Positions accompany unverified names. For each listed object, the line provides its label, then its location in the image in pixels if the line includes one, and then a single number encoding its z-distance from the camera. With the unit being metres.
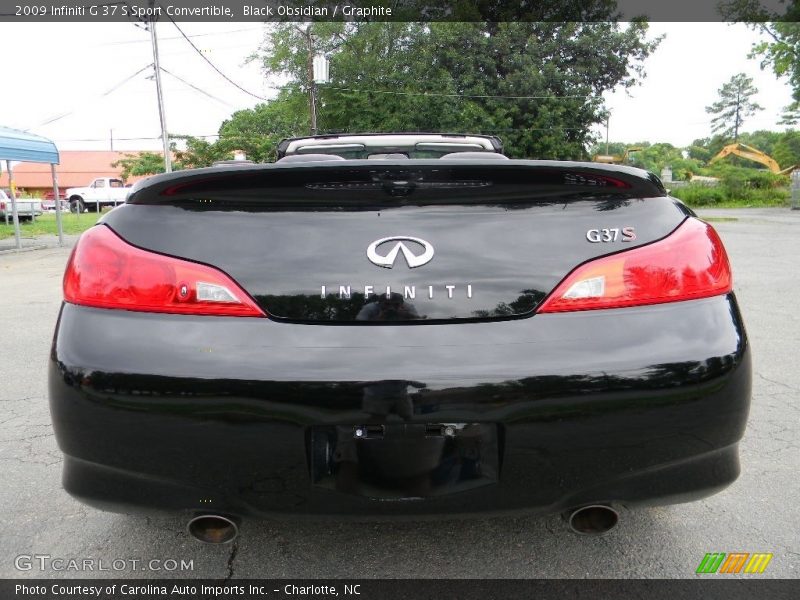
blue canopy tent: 11.69
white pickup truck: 34.34
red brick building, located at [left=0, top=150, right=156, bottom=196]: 60.78
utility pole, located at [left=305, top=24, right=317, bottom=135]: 28.69
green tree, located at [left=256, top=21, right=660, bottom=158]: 26.80
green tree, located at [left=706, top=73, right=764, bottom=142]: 99.69
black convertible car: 1.43
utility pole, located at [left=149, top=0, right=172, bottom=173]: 23.08
